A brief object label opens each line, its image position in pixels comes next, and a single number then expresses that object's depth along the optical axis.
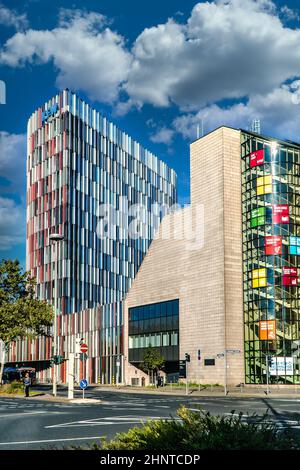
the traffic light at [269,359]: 62.74
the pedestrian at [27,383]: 45.72
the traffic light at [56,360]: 48.16
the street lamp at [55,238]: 44.16
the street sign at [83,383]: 37.28
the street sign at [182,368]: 52.68
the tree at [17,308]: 56.53
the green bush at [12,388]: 50.00
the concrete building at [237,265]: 65.88
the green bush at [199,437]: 8.30
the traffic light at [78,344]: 38.49
